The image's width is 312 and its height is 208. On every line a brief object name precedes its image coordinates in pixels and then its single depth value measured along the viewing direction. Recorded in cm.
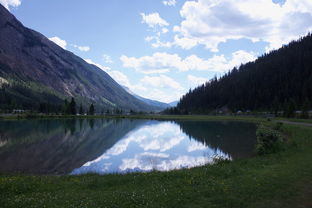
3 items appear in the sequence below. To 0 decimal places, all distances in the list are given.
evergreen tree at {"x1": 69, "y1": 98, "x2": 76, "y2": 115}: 17575
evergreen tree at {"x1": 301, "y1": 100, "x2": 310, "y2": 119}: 9438
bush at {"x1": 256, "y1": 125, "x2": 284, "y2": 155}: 2929
